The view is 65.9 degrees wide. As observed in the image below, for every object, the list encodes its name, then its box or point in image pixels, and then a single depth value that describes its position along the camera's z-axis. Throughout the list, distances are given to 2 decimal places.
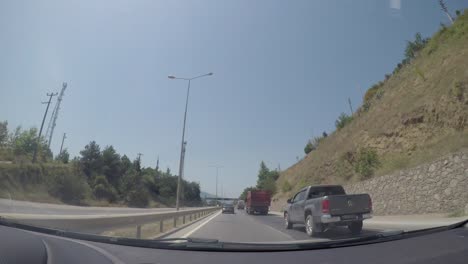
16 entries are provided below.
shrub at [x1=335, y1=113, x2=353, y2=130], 52.42
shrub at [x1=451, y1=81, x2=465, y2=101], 22.60
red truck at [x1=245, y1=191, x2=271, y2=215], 40.22
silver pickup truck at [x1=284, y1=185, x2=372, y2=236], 8.96
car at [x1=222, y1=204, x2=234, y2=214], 41.22
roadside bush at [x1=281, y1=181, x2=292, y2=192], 57.96
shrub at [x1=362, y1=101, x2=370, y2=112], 44.04
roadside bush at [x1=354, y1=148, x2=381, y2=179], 25.17
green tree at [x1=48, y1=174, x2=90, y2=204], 25.44
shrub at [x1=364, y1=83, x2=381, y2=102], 51.16
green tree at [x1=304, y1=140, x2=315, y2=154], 76.82
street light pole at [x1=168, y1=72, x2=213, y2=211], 27.11
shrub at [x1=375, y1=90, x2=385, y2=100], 42.50
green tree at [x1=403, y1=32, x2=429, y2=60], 45.09
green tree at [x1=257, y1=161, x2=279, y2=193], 74.60
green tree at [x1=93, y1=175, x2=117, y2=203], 25.83
